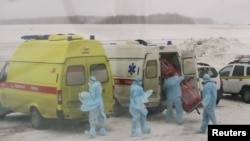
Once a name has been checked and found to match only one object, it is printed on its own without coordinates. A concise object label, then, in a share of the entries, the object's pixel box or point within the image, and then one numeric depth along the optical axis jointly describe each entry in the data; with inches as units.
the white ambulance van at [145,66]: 873.5
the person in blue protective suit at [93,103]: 716.7
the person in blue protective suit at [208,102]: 741.3
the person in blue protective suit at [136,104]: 727.1
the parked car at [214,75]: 1046.4
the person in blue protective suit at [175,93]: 839.1
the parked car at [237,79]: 1116.5
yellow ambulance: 735.7
